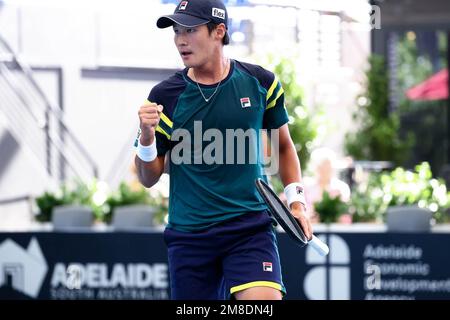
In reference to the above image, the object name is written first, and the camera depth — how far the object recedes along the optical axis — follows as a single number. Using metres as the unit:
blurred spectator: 17.51
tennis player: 9.59
